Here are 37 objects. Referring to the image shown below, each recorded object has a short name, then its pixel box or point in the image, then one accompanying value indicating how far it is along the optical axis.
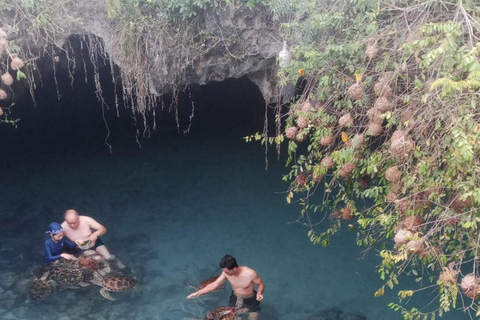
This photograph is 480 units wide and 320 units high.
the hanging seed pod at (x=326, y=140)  4.41
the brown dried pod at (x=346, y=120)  4.17
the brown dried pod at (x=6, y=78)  5.12
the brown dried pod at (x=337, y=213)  4.75
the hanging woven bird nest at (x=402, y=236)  3.49
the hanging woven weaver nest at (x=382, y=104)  3.94
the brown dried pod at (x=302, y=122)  4.49
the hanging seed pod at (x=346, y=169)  4.21
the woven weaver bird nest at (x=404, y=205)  3.79
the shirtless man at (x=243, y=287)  5.37
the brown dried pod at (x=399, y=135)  3.72
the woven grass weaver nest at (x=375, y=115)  4.01
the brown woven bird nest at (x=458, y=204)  3.53
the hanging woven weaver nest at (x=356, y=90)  4.13
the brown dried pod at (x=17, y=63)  5.15
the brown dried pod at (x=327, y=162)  4.39
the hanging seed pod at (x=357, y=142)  4.09
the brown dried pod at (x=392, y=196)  3.93
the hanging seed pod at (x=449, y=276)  3.44
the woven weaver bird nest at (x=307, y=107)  4.53
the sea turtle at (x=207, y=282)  6.08
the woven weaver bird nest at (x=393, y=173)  3.84
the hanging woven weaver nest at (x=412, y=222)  3.73
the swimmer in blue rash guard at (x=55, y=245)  5.98
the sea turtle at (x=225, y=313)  5.38
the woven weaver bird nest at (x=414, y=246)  3.44
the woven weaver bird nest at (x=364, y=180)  4.57
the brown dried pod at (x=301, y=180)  4.70
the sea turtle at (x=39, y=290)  6.05
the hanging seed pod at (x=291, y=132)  4.54
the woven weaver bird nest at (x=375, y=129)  4.02
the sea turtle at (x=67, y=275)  6.15
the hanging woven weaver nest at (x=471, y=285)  3.32
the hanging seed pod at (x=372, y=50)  4.14
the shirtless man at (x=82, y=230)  6.23
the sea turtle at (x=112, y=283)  6.09
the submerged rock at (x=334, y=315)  5.85
